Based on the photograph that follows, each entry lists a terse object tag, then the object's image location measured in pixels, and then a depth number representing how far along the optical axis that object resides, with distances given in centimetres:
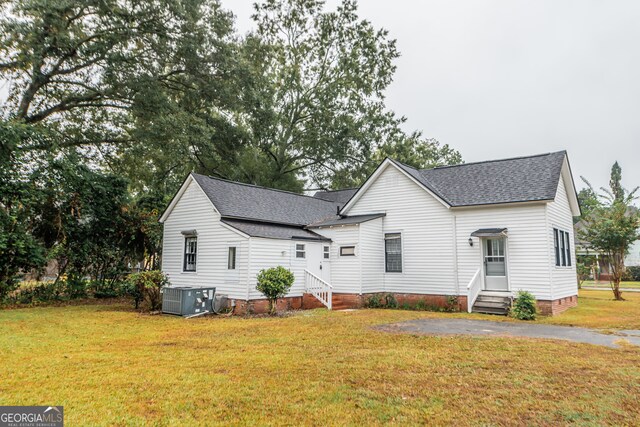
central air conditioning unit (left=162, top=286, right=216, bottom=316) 1392
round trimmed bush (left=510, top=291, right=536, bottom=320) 1293
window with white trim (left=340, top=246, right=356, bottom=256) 1680
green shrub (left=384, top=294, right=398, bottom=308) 1653
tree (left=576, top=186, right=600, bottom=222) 2309
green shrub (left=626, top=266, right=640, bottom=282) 3772
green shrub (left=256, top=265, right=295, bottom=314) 1370
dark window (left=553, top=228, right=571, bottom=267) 1549
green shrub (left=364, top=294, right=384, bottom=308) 1644
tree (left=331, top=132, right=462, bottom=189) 3062
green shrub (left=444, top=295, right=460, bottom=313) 1525
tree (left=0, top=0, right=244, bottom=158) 1695
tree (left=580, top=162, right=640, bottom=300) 2006
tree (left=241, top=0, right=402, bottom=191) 3064
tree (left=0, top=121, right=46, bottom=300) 1543
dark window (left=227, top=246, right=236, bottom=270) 1518
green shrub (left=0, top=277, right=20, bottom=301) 1586
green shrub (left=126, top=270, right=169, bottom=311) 1509
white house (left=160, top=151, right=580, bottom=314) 1463
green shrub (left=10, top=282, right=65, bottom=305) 1661
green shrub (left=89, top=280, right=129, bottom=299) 1966
